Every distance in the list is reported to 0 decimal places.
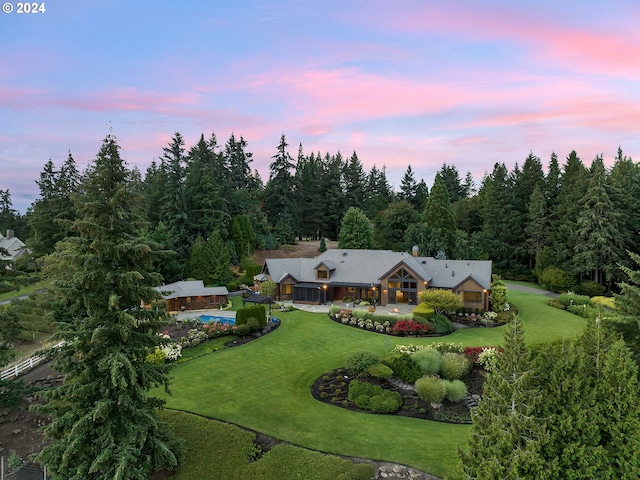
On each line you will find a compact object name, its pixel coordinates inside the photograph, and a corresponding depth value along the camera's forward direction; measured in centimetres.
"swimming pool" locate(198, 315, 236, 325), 3512
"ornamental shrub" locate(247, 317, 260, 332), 3090
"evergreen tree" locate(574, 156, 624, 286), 4812
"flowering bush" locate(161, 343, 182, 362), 2541
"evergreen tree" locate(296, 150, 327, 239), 8550
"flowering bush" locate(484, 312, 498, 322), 3625
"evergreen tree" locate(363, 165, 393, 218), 9081
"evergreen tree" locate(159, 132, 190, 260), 5603
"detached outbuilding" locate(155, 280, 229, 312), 4053
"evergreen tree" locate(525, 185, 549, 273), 5922
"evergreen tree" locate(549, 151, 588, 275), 5266
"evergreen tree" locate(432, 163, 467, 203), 10000
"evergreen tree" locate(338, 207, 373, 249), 6556
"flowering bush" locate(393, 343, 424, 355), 2486
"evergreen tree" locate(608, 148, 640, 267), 4938
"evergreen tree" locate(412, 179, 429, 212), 9019
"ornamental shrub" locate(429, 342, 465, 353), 2531
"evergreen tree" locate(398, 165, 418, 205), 9181
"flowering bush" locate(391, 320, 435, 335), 3173
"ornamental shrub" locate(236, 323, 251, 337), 3031
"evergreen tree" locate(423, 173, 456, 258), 6184
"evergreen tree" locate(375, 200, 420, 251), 6556
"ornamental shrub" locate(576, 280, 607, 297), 4822
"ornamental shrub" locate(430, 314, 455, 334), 3259
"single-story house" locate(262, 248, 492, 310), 3997
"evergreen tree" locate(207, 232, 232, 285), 5056
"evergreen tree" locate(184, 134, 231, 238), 5944
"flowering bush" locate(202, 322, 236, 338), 3012
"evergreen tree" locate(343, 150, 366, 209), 8725
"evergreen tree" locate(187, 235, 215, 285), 5031
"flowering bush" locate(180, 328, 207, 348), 2806
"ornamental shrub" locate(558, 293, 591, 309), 4131
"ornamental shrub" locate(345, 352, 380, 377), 2223
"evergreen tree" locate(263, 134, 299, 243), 7906
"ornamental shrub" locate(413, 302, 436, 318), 3406
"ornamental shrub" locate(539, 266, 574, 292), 4997
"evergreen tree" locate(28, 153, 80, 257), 5200
